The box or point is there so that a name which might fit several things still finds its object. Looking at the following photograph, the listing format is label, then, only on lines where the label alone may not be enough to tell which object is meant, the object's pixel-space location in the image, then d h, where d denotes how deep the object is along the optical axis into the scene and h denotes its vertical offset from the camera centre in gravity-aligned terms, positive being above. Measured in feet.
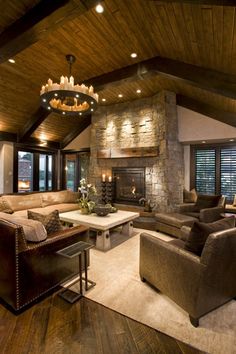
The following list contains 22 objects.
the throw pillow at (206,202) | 14.85 -2.15
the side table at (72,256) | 7.00 -3.42
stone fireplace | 17.89 +3.08
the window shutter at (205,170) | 19.85 +0.45
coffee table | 11.18 -2.89
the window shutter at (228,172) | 18.83 +0.28
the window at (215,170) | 18.95 +0.49
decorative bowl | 12.80 -2.42
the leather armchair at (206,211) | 13.34 -2.78
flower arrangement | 13.47 -2.15
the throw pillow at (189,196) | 18.48 -2.08
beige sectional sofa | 14.88 -2.47
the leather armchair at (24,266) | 6.35 -3.30
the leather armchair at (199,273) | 5.76 -3.24
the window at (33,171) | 24.14 +0.42
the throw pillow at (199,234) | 6.33 -2.02
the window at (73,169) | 28.17 +0.75
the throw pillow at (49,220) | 8.11 -1.98
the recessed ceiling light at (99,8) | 8.27 +7.27
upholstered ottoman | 13.33 -3.43
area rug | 5.60 -4.77
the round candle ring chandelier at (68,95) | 9.75 +4.27
